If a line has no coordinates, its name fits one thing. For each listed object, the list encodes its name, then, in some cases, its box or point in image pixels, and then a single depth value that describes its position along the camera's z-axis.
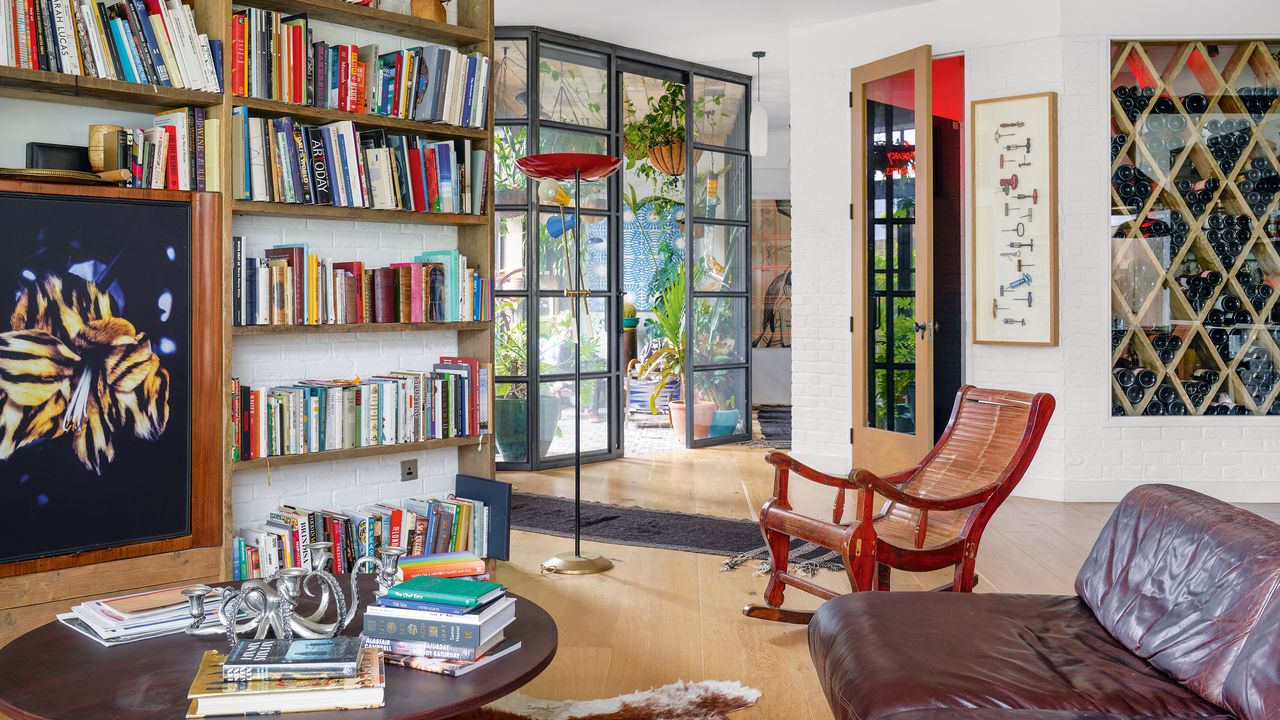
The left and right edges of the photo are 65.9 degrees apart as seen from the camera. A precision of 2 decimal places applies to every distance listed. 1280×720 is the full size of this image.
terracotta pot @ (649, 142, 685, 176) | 7.82
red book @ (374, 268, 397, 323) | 3.81
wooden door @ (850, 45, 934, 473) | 5.74
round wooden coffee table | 1.74
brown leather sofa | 1.80
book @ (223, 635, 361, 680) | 1.78
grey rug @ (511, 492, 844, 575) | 4.46
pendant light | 7.41
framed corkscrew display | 5.59
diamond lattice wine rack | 5.61
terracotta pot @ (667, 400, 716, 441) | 7.76
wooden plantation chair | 3.13
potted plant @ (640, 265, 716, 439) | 7.76
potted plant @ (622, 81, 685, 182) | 7.63
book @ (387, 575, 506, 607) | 2.04
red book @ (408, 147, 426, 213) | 3.90
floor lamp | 4.19
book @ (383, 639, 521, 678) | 1.95
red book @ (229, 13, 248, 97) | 3.38
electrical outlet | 4.14
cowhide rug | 2.64
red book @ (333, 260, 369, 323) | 3.74
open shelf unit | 3.03
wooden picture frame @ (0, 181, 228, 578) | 3.32
